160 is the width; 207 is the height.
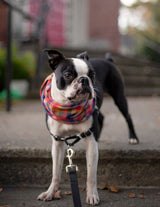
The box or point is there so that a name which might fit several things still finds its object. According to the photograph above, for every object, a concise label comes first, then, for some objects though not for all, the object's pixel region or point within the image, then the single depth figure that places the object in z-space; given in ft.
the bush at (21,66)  20.15
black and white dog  6.09
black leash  5.89
